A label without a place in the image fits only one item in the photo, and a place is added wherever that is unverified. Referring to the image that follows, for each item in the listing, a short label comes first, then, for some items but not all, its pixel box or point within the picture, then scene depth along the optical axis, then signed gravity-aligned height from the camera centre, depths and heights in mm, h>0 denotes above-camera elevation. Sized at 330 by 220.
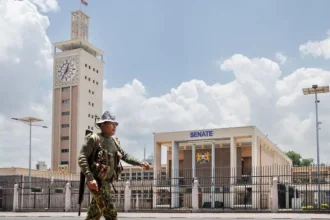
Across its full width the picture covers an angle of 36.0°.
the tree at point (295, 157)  115188 +594
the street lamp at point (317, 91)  33219 +4539
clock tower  96188 +11743
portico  46312 +929
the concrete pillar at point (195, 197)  26159 -1960
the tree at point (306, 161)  118500 -318
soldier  5617 -71
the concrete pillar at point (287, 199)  32562 -2653
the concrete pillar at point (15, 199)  30741 -2474
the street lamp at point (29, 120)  43394 +3295
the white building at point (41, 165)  78394 -1033
